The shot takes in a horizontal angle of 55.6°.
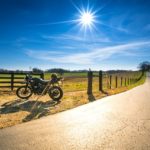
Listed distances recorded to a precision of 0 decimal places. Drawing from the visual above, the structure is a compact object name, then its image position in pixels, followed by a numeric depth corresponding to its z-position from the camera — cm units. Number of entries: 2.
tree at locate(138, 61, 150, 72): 9234
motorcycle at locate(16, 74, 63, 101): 695
